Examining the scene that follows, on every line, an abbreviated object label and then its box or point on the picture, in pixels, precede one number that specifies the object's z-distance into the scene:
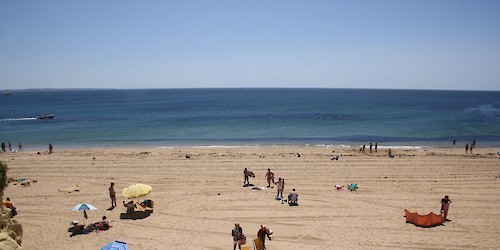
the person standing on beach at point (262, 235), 11.26
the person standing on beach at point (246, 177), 19.85
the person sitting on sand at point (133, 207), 14.91
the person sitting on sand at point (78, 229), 13.09
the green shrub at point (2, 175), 10.63
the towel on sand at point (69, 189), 18.36
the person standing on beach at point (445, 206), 13.94
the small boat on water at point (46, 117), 67.62
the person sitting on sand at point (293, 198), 15.88
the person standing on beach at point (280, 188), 17.03
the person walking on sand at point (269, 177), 19.17
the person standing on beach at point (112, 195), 16.16
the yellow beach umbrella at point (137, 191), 15.15
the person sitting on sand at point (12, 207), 14.48
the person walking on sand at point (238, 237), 11.28
